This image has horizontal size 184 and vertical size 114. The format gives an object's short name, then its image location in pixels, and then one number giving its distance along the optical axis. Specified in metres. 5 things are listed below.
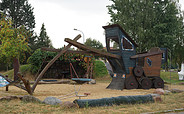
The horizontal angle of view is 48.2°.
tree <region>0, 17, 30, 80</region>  19.98
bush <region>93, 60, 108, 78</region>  23.95
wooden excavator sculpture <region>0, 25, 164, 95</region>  12.98
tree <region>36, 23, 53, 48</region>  46.97
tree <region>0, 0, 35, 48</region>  40.94
